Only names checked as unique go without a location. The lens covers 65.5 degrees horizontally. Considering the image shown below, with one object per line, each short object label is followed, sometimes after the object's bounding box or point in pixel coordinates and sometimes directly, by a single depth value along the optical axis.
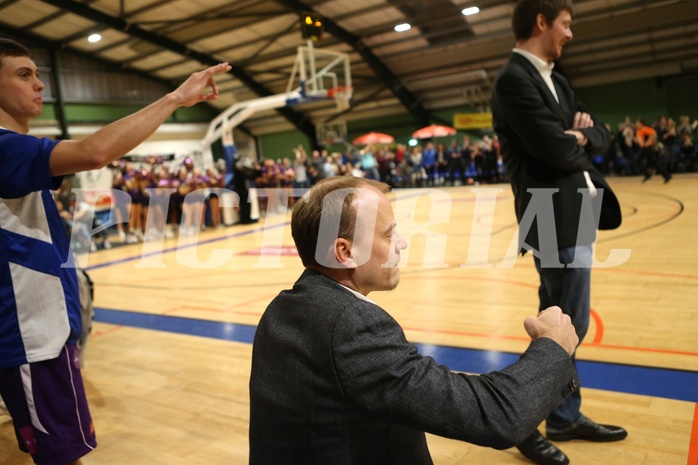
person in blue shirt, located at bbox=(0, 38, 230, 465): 2.05
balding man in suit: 1.14
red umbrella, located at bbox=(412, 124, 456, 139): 23.84
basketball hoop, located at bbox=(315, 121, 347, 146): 29.03
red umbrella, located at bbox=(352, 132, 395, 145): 24.92
